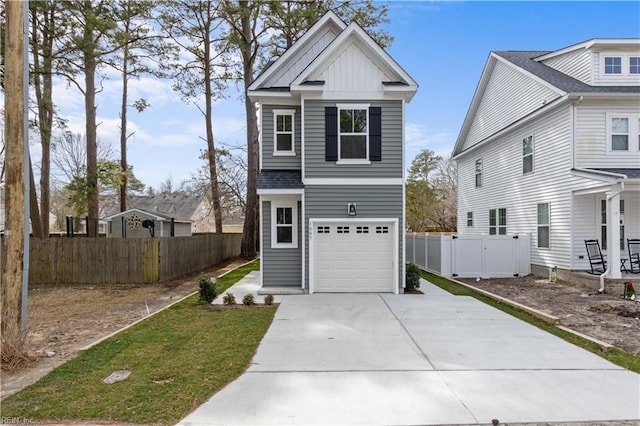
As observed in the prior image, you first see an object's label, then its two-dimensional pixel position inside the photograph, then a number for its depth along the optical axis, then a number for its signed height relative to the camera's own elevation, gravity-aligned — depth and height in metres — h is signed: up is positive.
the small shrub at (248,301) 8.97 -2.05
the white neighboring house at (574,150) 11.95 +2.39
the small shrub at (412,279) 10.78 -1.85
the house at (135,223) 23.86 -0.27
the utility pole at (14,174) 5.23 +0.66
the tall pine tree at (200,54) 19.59 +9.57
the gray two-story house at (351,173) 10.57 +1.31
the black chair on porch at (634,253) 11.81 -1.28
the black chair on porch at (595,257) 11.39 -1.32
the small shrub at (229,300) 9.09 -2.06
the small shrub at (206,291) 9.13 -1.84
